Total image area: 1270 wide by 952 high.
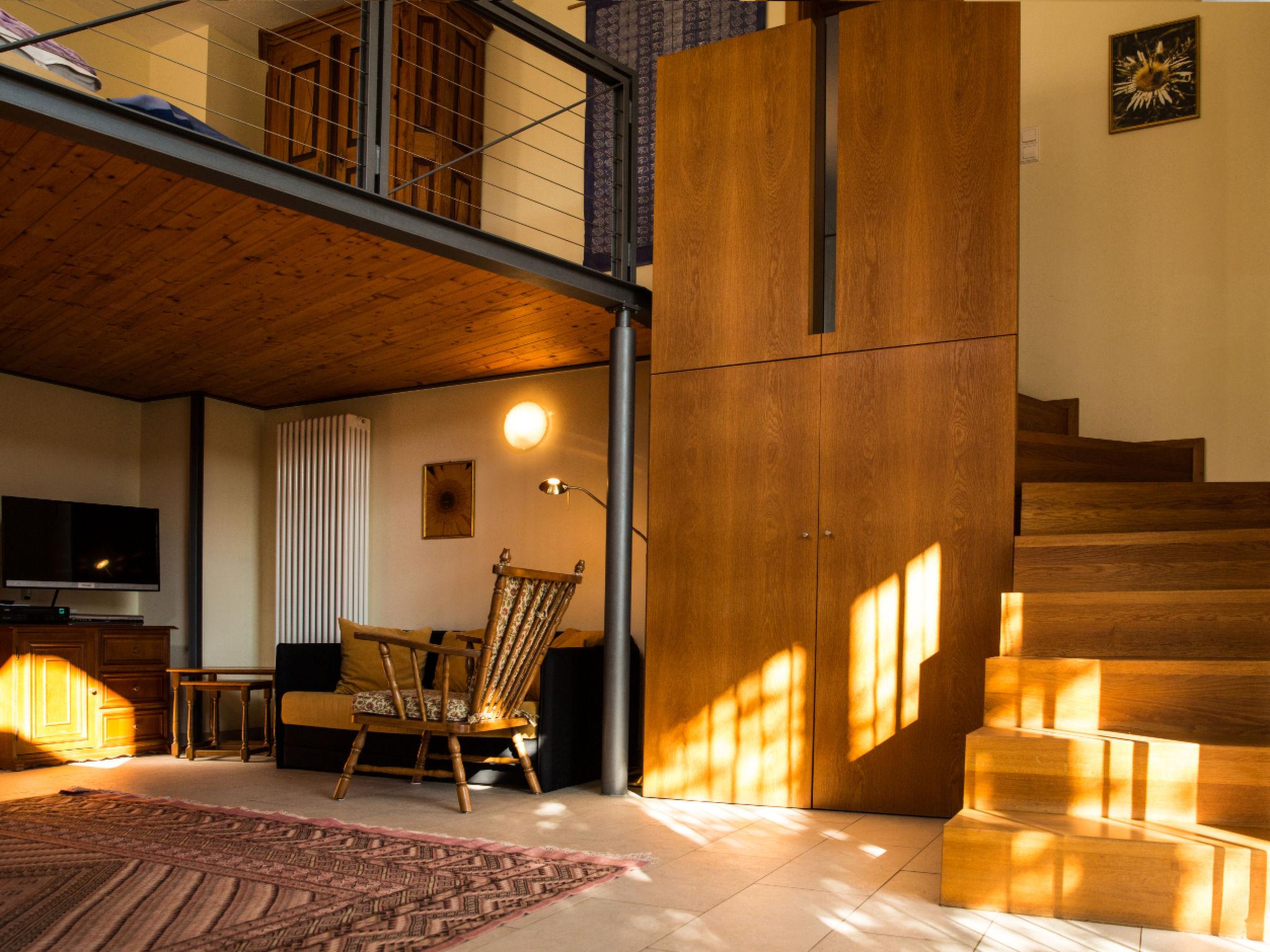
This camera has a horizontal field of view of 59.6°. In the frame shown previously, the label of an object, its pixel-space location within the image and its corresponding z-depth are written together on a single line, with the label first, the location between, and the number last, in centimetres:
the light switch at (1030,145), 559
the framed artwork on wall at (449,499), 666
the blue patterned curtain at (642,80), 627
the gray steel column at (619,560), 479
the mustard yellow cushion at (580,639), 556
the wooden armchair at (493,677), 432
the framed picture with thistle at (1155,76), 520
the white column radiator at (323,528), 695
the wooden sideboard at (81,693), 572
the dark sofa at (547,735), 491
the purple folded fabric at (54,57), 352
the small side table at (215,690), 600
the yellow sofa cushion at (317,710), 531
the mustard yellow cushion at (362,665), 582
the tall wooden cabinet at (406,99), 655
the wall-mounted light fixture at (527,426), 615
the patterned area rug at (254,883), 266
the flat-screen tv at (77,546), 623
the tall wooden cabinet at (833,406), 424
